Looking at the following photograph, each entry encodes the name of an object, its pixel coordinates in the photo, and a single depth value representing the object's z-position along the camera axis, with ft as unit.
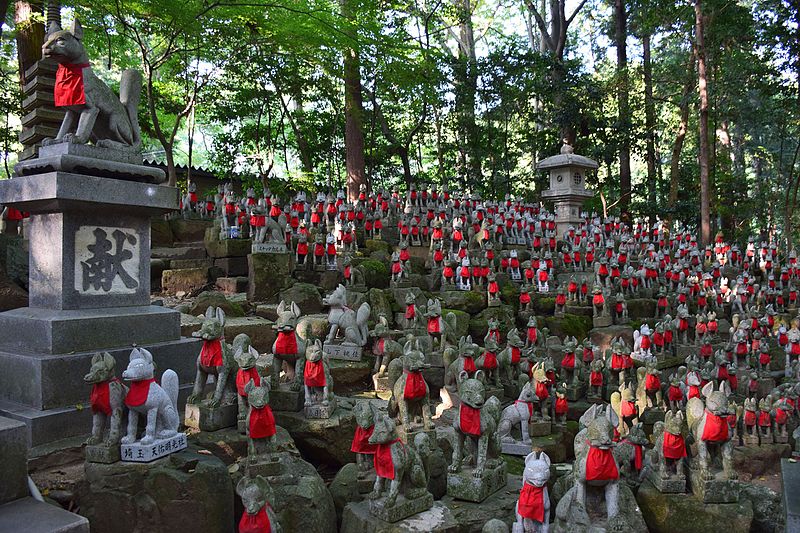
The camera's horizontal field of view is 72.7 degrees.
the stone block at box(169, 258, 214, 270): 38.37
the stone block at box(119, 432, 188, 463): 12.16
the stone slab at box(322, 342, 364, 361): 25.00
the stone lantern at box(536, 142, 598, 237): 55.98
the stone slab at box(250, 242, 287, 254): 34.17
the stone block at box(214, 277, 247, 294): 36.47
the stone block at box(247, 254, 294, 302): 33.27
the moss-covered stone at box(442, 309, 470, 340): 34.40
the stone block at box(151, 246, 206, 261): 40.27
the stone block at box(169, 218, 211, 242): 46.16
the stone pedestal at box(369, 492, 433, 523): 12.34
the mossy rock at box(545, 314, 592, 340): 38.09
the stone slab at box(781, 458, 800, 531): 8.52
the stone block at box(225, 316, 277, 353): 26.45
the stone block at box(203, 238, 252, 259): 38.17
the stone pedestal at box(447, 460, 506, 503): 14.17
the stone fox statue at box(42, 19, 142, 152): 15.85
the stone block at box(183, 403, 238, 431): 15.15
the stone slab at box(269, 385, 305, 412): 17.26
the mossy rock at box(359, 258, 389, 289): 38.11
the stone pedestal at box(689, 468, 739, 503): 14.96
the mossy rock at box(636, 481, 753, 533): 14.73
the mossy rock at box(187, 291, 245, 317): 29.40
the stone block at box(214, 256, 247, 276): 38.19
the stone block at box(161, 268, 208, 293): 36.32
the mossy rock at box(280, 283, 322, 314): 32.30
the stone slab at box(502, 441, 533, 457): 20.08
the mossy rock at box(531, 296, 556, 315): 41.04
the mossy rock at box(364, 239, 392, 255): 44.28
